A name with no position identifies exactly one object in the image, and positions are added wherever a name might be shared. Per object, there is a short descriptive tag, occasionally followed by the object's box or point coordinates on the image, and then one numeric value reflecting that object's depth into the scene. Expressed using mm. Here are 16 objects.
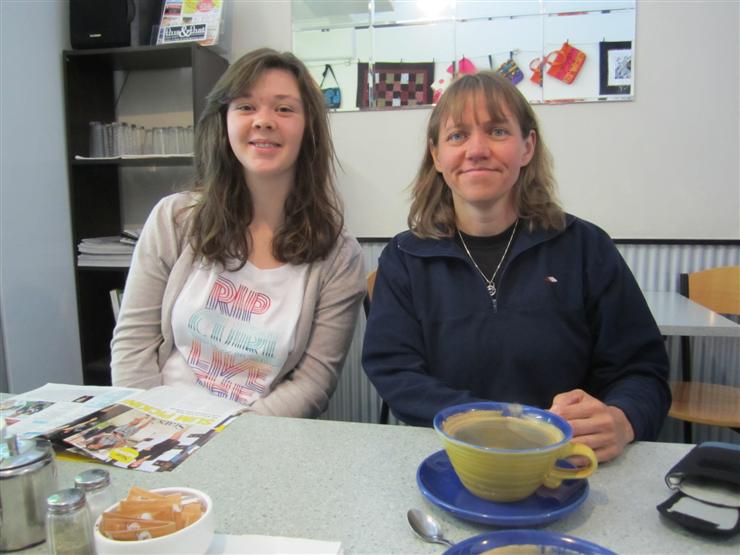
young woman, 1249
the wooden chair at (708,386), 1729
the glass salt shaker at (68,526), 517
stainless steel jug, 571
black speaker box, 2445
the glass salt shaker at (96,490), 573
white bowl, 497
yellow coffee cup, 577
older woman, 1061
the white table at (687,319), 1604
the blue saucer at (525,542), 505
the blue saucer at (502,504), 582
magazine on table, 785
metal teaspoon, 573
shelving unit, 2467
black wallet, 568
